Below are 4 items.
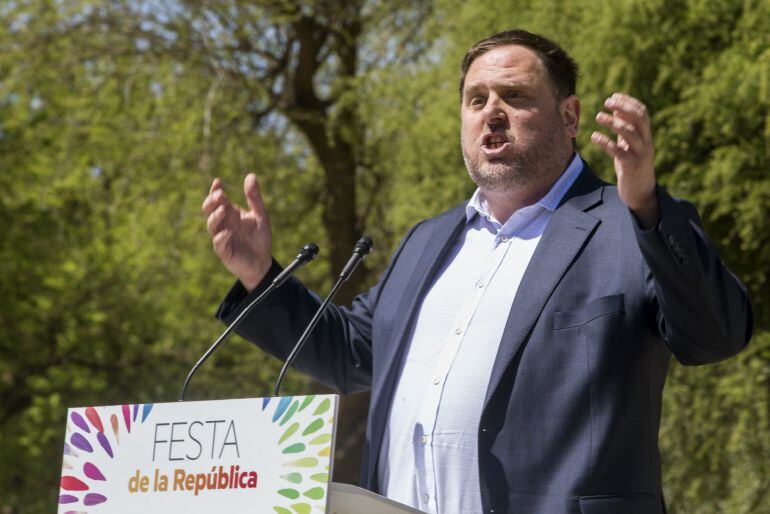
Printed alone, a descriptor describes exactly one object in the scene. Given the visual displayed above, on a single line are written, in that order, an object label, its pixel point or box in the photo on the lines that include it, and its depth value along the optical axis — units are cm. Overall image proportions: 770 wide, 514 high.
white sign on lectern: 412
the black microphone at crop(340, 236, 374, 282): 541
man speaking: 479
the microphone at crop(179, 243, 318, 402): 542
